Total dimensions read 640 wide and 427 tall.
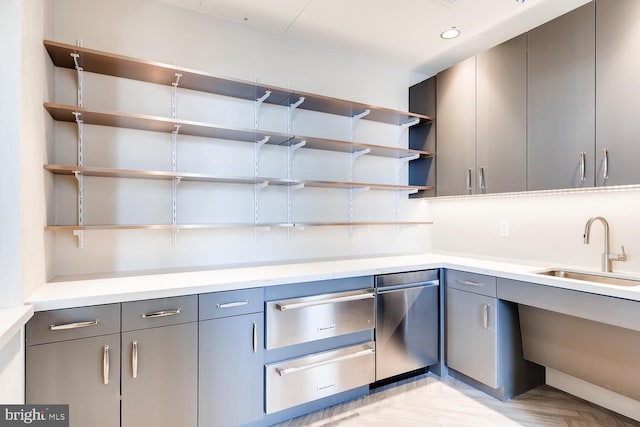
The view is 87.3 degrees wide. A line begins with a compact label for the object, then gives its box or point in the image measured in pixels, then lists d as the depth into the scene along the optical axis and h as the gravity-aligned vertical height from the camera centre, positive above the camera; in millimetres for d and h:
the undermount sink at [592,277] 1911 -404
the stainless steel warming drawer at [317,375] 1841 -968
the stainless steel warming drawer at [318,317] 1841 -622
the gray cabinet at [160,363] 1516 -710
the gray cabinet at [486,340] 2143 -855
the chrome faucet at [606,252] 2006 -246
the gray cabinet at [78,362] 1361 -639
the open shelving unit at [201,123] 1771 +510
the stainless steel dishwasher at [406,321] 2219 -762
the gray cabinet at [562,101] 1914 +670
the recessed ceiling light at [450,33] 2469 +1335
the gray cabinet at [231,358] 1672 -760
